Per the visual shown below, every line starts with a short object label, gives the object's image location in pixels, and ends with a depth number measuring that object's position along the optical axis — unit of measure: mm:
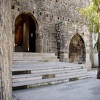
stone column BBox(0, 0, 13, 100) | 1584
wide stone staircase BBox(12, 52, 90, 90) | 4471
